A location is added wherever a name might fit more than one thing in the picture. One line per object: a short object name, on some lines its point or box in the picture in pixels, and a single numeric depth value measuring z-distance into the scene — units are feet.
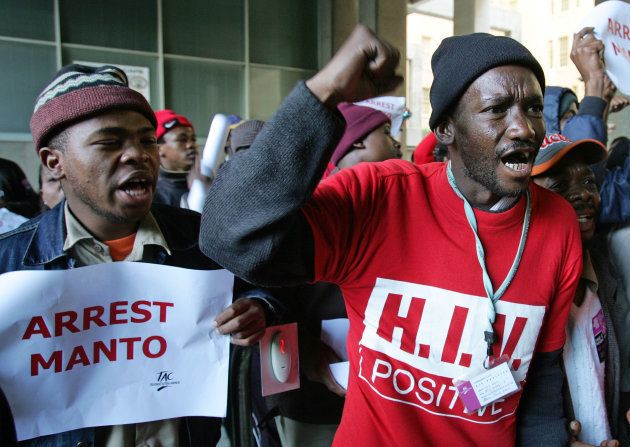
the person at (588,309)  5.98
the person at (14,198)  10.19
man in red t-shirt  4.48
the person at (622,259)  7.02
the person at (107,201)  5.24
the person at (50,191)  8.86
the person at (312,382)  6.46
